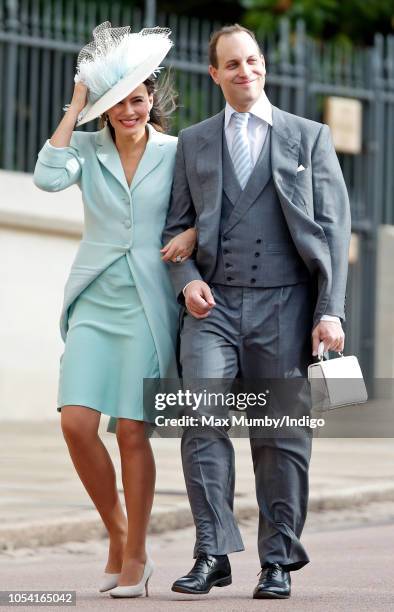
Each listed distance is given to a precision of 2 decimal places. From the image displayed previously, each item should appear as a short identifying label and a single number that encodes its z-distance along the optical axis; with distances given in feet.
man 36.42
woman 36.96
